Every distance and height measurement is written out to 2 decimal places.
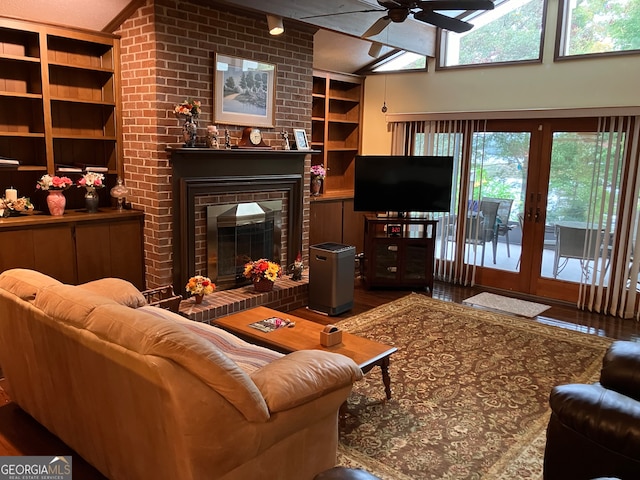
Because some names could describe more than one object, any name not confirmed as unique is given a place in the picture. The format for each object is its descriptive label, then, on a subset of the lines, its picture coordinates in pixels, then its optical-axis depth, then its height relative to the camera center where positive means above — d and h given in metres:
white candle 3.90 -0.28
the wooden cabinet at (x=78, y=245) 3.75 -0.66
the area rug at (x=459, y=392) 2.70 -1.44
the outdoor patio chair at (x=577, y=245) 5.19 -0.71
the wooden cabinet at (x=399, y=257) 5.79 -0.98
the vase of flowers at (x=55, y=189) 3.97 -0.23
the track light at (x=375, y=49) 4.40 +0.99
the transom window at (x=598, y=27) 4.91 +1.42
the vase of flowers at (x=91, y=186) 4.19 -0.21
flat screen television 5.73 -0.16
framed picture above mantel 4.58 +0.65
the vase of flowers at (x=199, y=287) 4.29 -1.01
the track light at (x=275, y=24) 3.96 +1.10
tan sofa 1.78 -0.88
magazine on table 3.28 -1.01
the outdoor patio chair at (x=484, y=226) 5.95 -0.63
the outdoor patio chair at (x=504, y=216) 5.84 -0.50
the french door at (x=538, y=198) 5.31 -0.27
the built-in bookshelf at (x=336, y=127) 6.52 +0.51
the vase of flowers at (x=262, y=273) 4.76 -0.99
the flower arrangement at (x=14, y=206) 3.82 -0.36
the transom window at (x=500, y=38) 5.49 +1.46
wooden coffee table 2.97 -1.04
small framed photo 5.31 +0.27
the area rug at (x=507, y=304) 5.20 -1.36
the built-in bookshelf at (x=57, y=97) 3.98 +0.47
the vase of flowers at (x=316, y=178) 6.27 -0.14
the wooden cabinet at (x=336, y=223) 6.14 -0.69
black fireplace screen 4.73 -0.69
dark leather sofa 2.03 -1.02
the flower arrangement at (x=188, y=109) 4.18 +0.43
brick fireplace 4.16 +0.57
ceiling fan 3.23 +1.02
